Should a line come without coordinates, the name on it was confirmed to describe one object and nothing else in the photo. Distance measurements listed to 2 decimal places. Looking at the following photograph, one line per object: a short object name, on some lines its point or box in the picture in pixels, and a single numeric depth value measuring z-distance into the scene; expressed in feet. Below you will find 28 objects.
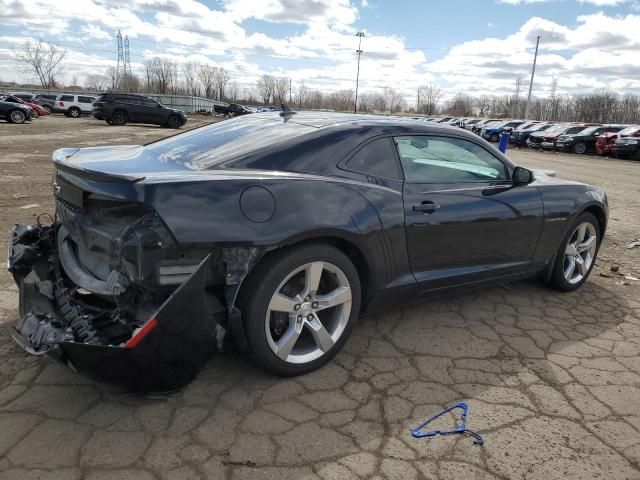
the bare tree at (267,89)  347.15
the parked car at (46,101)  133.37
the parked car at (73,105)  120.67
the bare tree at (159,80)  311.47
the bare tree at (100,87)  327.84
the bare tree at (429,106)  323.57
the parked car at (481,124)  114.94
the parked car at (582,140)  82.94
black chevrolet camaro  7.73
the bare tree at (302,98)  379.63
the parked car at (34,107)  100.95
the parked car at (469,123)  124.06
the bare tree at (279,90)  347.81
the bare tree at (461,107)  310.04
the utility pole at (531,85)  166.40
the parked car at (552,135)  86.33
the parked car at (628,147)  72.43
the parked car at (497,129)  105.09
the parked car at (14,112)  80.79
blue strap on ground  8.13
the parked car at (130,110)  88.07
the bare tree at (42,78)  282.15
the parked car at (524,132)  96.12
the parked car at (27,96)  134.45
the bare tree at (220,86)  333.83
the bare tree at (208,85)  332.60
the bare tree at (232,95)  352.69
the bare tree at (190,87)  332.60
